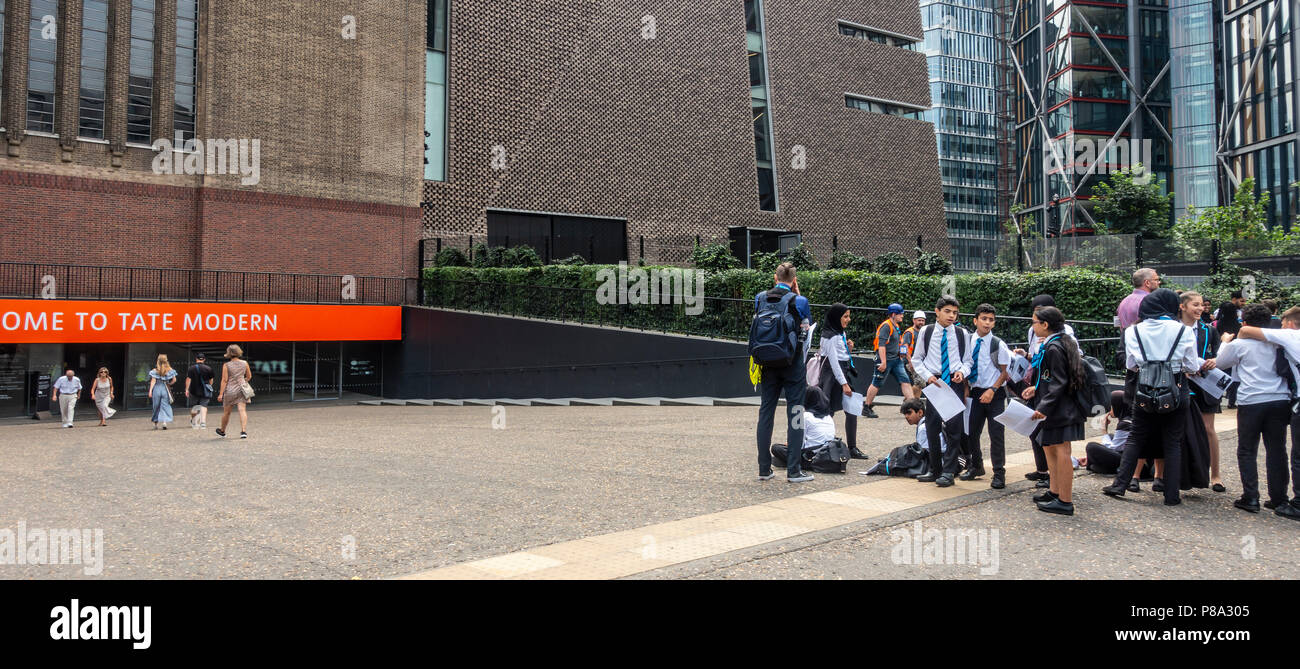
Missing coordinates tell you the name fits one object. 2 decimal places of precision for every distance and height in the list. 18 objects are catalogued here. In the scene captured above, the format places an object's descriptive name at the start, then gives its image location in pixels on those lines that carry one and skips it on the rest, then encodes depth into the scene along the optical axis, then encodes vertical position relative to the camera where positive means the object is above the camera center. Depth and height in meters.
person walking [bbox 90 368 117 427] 21.48 -0.73
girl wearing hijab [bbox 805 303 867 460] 10.05 +0.07
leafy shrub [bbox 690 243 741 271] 25.36 +3.06
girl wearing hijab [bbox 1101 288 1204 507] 7.36 +0.02
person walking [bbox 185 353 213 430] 18.89 -0.41
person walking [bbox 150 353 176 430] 19.22 -0.59
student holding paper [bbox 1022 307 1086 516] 7.08 -0.38
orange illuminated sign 23.30 +1.25
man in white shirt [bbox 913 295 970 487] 8.25 +0.04
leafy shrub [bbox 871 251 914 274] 27.05 +3.10
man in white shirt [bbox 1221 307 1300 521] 7.02 +0.12
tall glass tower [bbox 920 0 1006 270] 109.81 +32.42
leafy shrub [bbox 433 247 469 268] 30.61 +3.68
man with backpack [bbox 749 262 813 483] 8.26 +0.10
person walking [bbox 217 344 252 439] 15.48 -0.33
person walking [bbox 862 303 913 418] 14.41 +0.28
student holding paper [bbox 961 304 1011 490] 8.25 -0.15
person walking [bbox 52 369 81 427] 20.83 -0.71
